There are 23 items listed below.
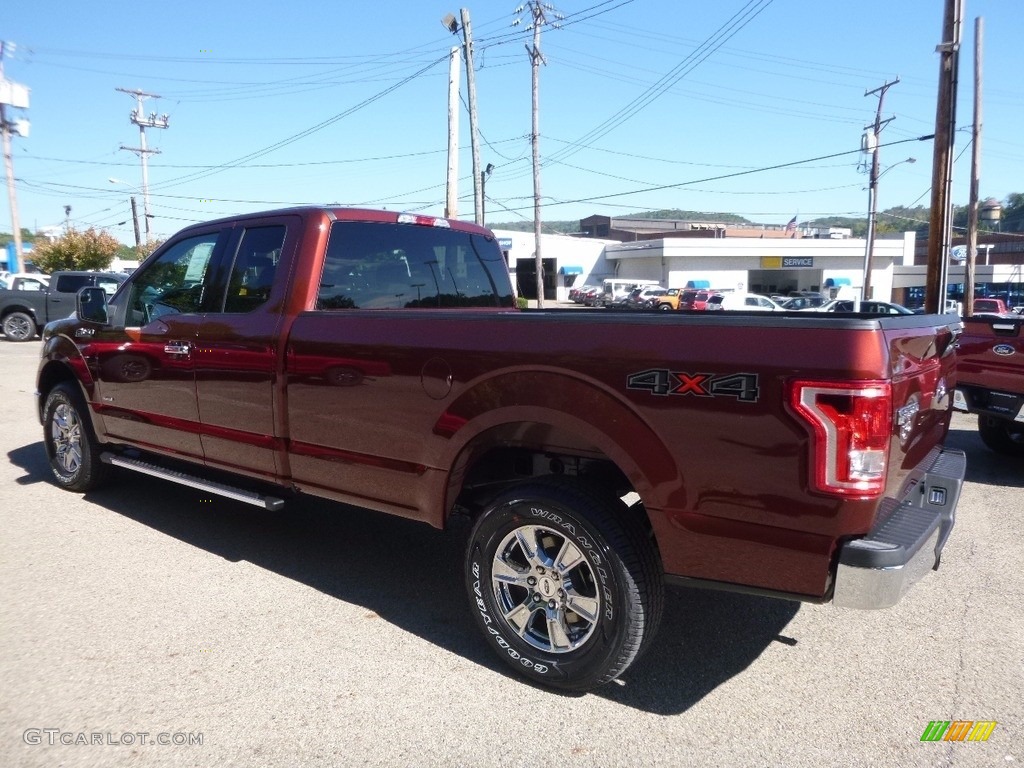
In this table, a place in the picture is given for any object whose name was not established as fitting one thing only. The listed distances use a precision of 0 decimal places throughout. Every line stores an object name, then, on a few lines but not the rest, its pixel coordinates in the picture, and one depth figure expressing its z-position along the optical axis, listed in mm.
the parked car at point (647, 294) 42541
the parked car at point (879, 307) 19878
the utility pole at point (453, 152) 21125
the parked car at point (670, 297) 40706
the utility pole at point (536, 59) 31328
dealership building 58125
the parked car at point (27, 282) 21766
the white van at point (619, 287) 51438
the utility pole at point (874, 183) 38781
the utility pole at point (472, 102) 23797
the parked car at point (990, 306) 34406
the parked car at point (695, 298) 39938
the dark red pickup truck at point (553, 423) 2623
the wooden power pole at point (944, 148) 12711
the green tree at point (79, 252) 49281
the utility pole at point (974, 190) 23281
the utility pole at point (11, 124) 39469
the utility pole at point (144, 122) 55844
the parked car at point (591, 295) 50434
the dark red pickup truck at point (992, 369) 6406
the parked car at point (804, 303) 37969
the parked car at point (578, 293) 54981
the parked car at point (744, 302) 36934
